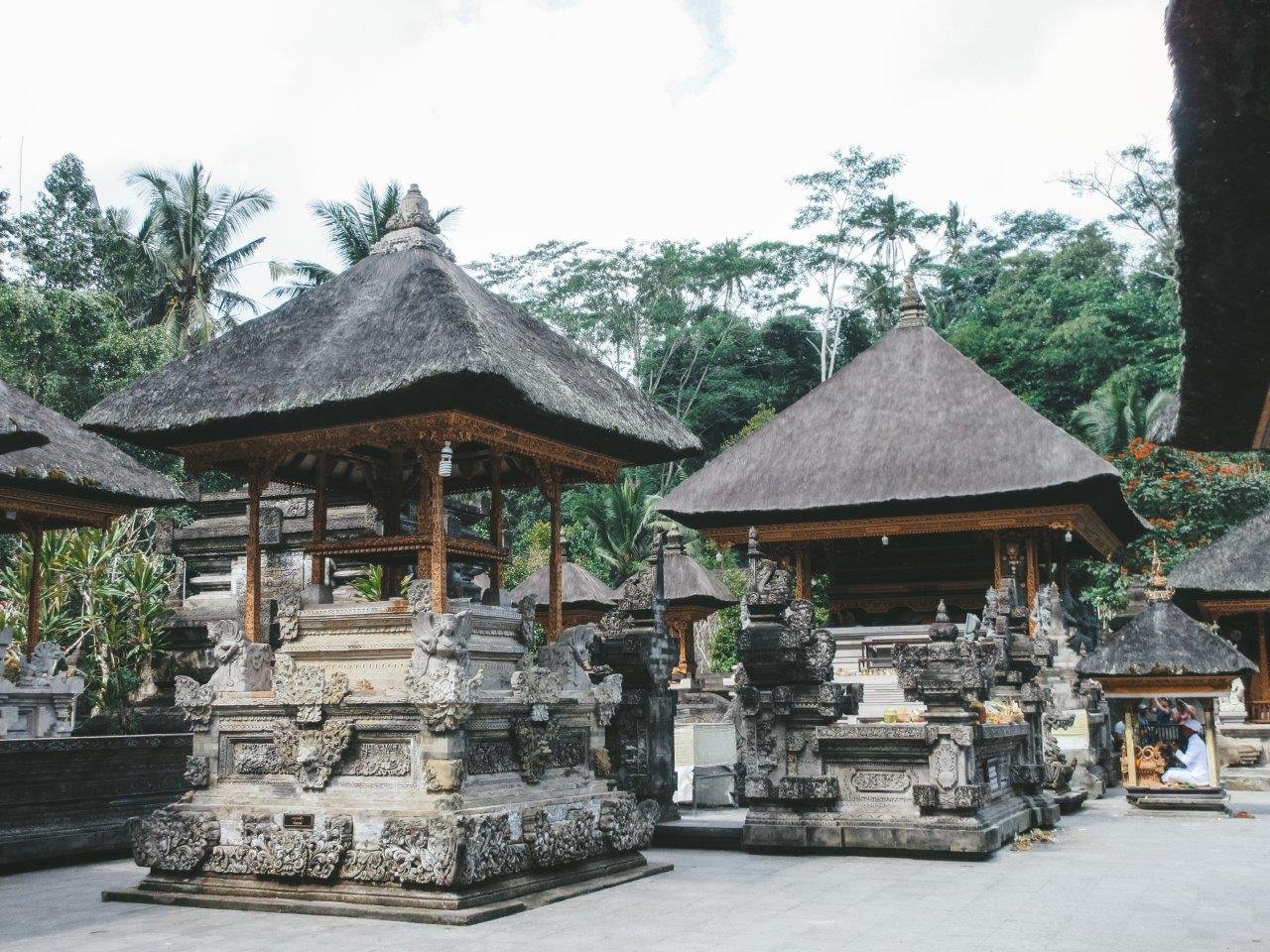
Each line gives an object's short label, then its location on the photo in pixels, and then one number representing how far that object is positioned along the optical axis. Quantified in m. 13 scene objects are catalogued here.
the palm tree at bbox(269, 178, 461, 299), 32.16
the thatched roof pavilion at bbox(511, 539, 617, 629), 26.54
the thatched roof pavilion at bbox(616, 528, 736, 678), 27.53
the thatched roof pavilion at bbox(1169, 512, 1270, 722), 21.84
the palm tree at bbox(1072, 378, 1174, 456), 36.34
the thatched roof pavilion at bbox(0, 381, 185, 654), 13.45
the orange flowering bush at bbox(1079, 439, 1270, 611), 28.39
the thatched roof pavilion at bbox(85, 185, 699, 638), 9.26
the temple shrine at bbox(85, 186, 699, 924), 8.66
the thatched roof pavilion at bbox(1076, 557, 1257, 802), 14.11
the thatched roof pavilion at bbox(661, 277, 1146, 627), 18.33
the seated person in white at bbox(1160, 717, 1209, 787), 14.11
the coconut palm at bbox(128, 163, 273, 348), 35.50
